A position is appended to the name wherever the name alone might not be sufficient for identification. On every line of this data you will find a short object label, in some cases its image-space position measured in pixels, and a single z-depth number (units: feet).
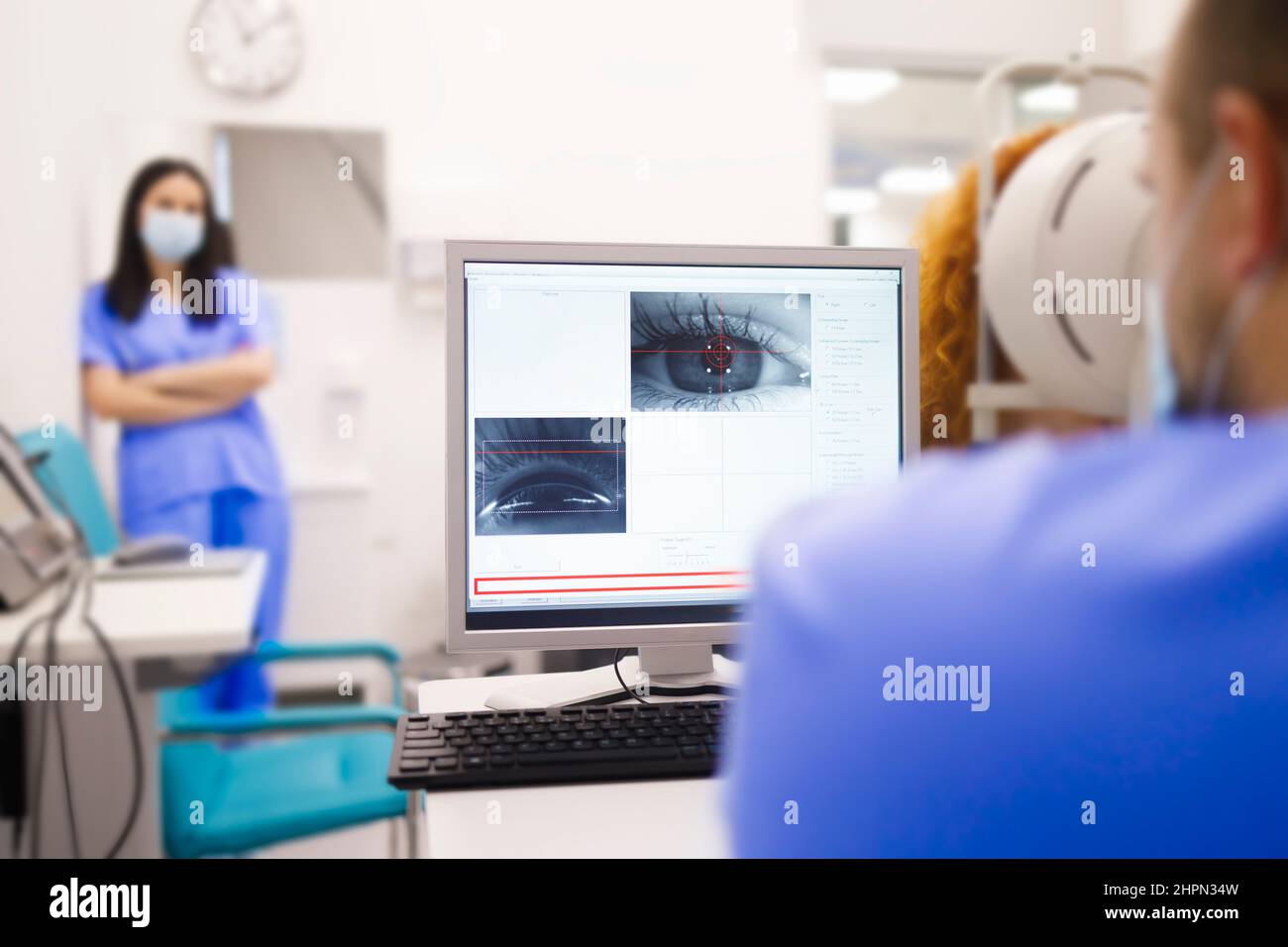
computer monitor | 3.12
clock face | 10.12
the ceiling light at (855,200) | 16.86
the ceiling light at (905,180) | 16.70
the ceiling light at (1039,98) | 11.56
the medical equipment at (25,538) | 5.02
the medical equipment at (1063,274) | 2.66
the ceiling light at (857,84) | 11.75
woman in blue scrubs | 9.35
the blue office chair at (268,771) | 4.79
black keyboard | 2.67
